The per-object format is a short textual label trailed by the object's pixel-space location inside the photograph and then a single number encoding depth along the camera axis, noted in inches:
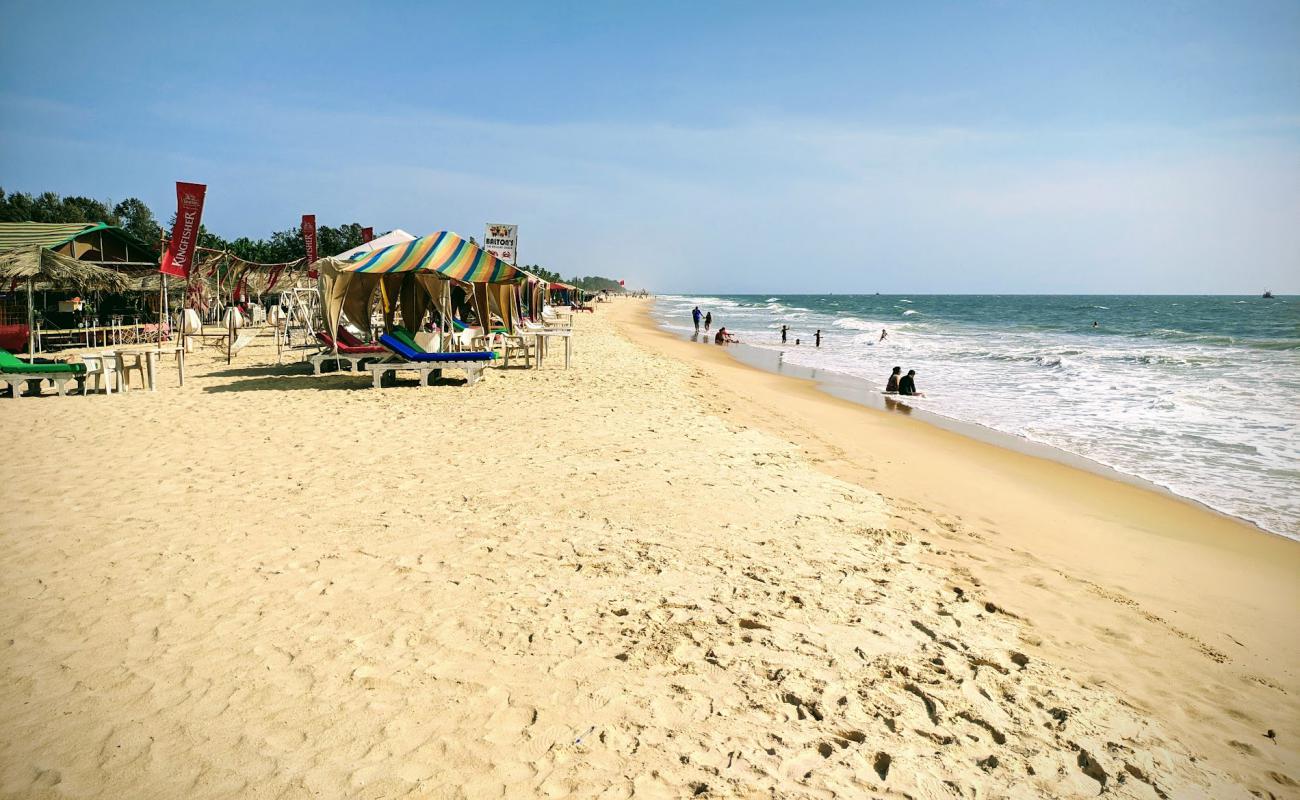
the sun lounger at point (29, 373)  377.7
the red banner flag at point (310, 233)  650.8
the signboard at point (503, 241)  556.7
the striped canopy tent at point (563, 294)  2316.9
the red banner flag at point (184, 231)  432.8
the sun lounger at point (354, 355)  438.9
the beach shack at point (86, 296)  643.5
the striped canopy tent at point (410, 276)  428.1
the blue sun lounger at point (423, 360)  429.4
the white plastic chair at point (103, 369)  386.9
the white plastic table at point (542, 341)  543.8
